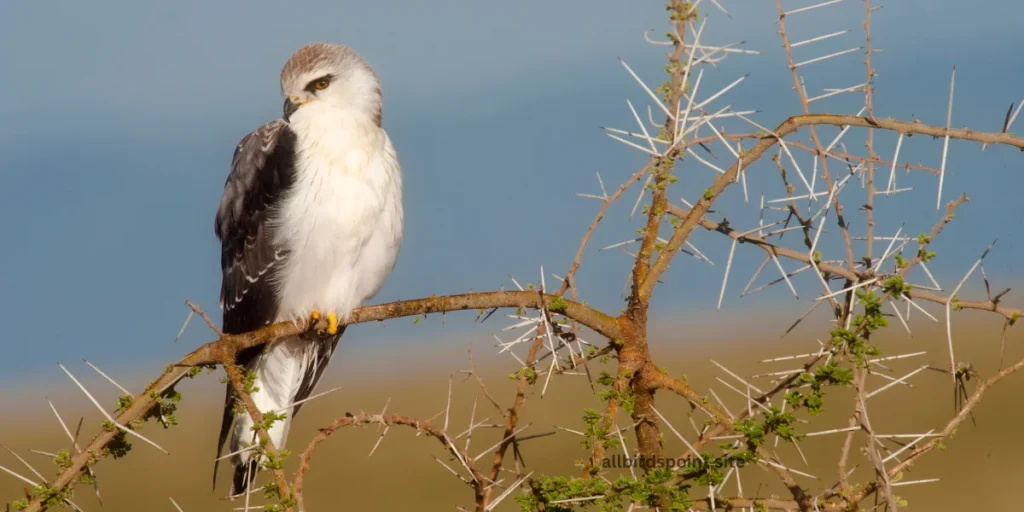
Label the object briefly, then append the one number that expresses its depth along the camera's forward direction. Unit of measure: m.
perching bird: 9.67
